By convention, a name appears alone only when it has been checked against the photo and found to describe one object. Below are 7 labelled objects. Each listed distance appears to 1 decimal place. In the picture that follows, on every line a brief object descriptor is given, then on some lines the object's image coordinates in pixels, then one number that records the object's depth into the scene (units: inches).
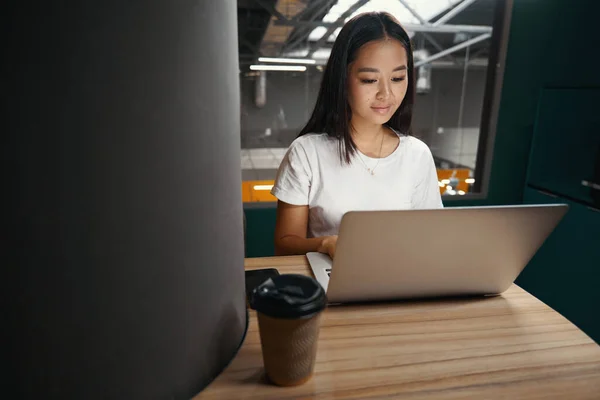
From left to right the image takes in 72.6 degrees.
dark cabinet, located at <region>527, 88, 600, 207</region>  105.7
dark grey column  17.6
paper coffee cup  22.7
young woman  57.1
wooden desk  25.7
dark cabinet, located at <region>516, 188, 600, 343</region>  94.2
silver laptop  31.3
